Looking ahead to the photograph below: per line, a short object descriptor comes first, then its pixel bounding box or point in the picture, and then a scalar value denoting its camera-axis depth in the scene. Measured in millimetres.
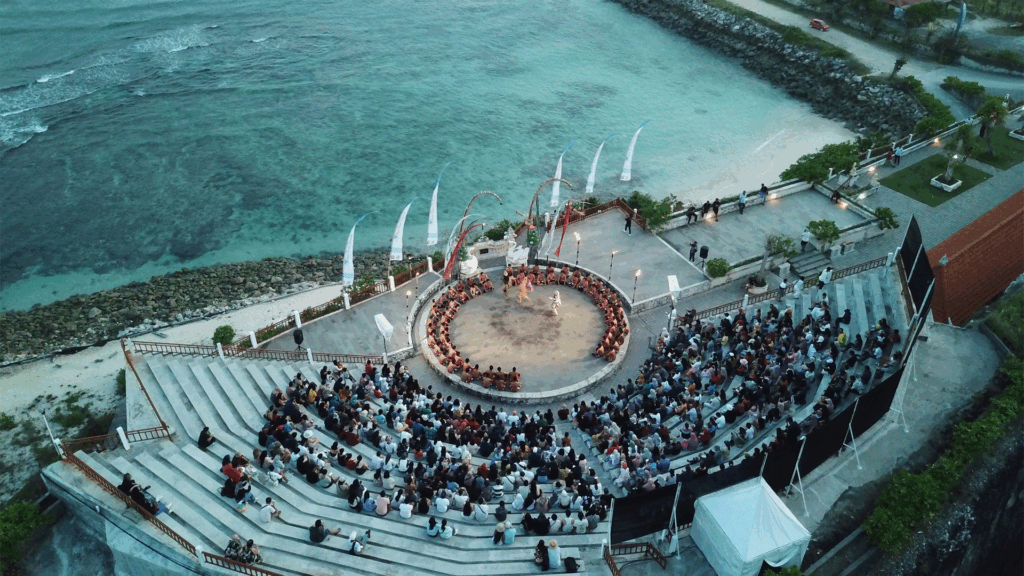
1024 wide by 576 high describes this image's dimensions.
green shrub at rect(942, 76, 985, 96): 51906
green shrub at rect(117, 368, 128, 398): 30297
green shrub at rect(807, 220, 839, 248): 34938
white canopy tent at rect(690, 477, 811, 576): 18359
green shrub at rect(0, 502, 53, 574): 21922
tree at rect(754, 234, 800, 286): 34375
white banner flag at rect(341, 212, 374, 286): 30734
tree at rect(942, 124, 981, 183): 41438
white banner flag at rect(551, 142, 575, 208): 37125
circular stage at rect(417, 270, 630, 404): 28516
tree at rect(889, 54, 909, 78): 57031
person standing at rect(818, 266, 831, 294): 30812
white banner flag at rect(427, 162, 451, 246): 33094
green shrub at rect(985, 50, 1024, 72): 56250
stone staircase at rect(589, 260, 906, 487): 23938
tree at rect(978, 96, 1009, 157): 42844
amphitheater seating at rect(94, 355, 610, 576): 19688
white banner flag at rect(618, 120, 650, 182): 38641
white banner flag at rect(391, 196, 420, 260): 31969
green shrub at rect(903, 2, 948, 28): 61781
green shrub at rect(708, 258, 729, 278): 33531
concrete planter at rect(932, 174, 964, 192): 41125
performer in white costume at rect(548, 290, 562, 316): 31816
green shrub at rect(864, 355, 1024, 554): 19484
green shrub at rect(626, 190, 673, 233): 36781
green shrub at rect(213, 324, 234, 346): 29250
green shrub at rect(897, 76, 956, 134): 45469
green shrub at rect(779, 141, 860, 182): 40656
